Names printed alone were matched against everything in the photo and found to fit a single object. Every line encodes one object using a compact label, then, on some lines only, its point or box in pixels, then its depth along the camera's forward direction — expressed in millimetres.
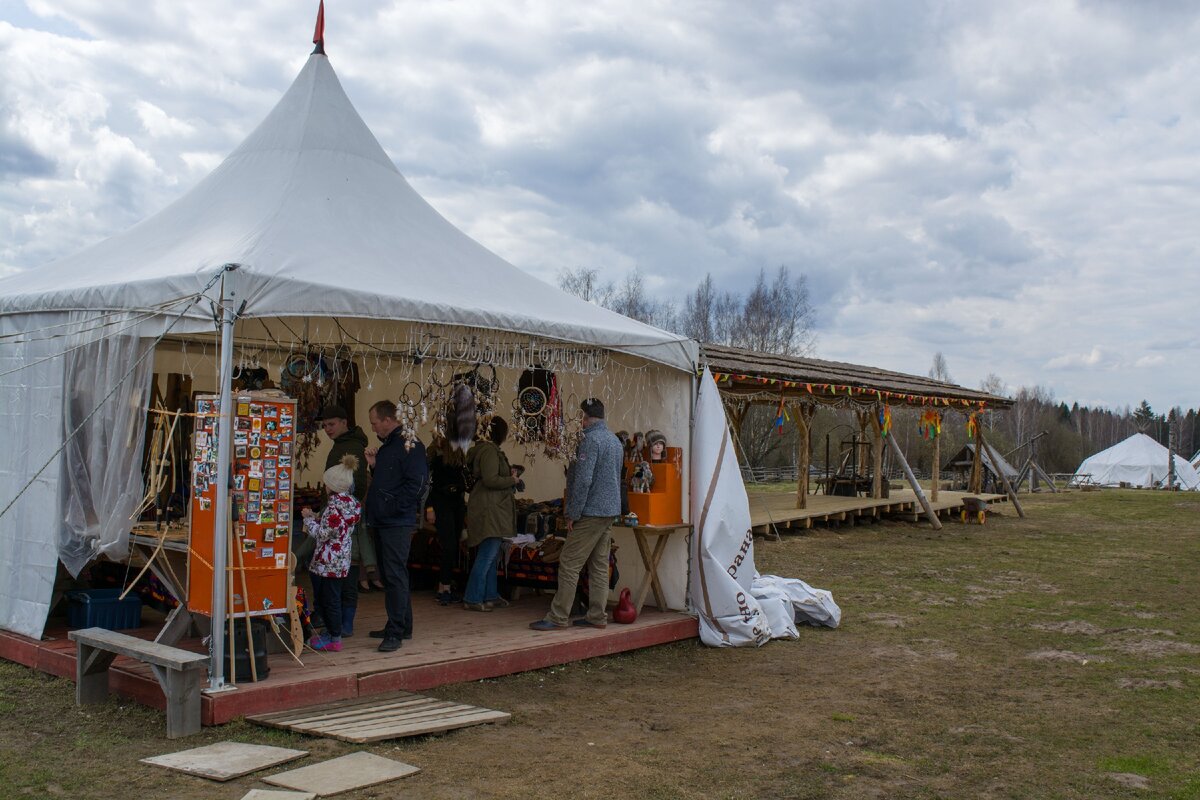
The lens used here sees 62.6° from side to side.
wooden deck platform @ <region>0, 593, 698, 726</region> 5023
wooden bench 4566
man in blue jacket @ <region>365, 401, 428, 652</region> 5758
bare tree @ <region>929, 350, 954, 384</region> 59781
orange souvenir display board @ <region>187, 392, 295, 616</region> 5000
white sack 7582
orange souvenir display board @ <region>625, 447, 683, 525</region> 6973
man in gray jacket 6562
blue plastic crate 5887
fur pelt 7270
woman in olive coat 7016
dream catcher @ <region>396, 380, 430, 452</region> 5980
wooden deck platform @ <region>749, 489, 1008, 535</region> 14953
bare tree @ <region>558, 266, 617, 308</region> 36938
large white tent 5258
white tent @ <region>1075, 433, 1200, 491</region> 39375
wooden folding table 7125
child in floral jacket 5531
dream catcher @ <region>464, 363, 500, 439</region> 7438
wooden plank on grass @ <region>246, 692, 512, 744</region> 4637
